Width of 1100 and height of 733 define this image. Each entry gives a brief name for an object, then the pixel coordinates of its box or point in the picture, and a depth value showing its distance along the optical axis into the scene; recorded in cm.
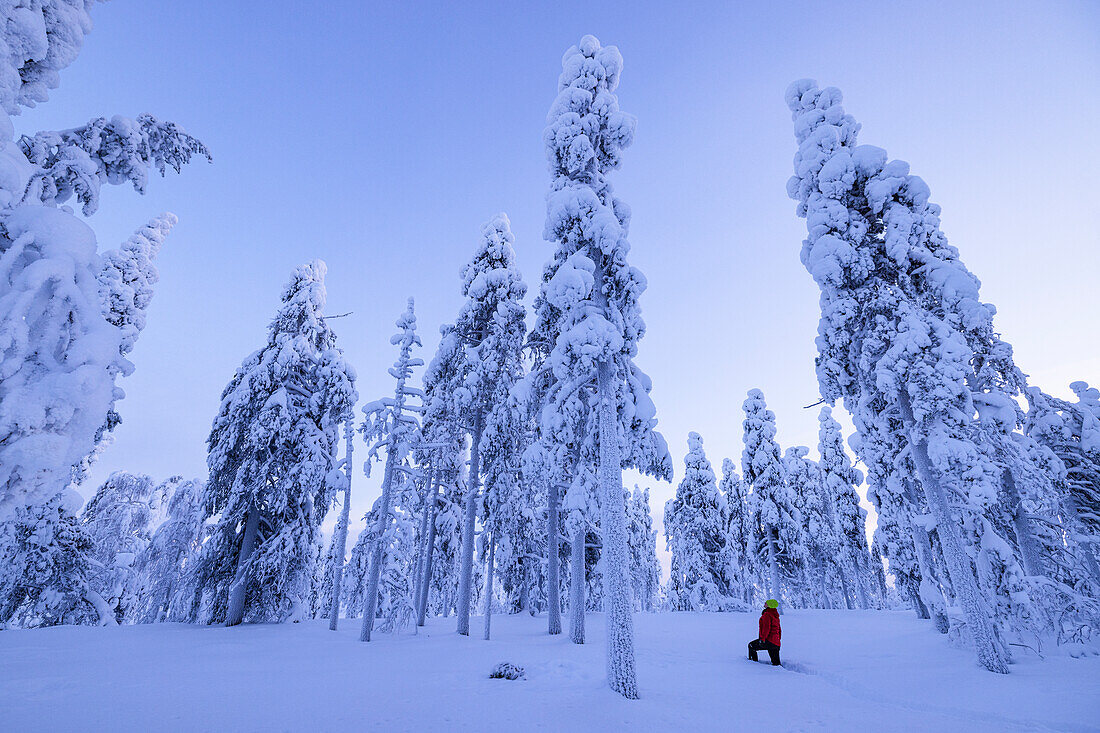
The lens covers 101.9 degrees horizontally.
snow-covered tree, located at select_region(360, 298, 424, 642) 1733
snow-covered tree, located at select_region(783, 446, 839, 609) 3344
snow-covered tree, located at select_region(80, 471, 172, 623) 2810
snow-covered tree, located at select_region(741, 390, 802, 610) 2764
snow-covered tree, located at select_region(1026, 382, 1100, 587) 1316
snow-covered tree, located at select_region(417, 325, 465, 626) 1927
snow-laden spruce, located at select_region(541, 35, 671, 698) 999
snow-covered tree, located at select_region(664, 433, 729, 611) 2917
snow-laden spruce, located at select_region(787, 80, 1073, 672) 1097
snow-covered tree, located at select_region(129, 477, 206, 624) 2802
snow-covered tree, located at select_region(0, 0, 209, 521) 398
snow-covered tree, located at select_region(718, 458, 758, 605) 2952
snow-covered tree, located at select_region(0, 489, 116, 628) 1485
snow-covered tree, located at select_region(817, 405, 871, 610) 3341
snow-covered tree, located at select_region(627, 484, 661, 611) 4229
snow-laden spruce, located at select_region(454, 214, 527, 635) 1808
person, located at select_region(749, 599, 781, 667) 1077
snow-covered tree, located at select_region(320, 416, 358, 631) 1712
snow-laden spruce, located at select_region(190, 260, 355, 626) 1695
